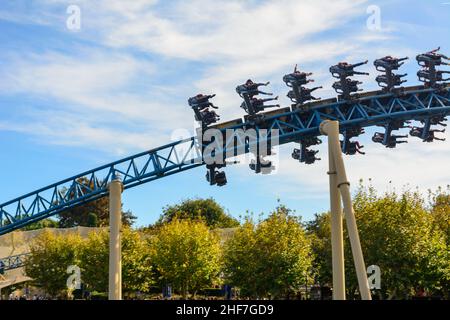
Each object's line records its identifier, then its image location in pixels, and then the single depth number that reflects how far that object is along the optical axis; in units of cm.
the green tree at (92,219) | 10174
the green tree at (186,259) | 5358
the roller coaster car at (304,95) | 3834
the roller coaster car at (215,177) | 3831
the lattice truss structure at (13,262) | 6700
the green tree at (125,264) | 5428
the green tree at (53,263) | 6097
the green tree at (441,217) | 5016
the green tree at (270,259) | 4669
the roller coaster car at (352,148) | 3784
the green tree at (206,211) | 11549
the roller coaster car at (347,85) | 3853
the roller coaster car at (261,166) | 3771
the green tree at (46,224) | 11184
